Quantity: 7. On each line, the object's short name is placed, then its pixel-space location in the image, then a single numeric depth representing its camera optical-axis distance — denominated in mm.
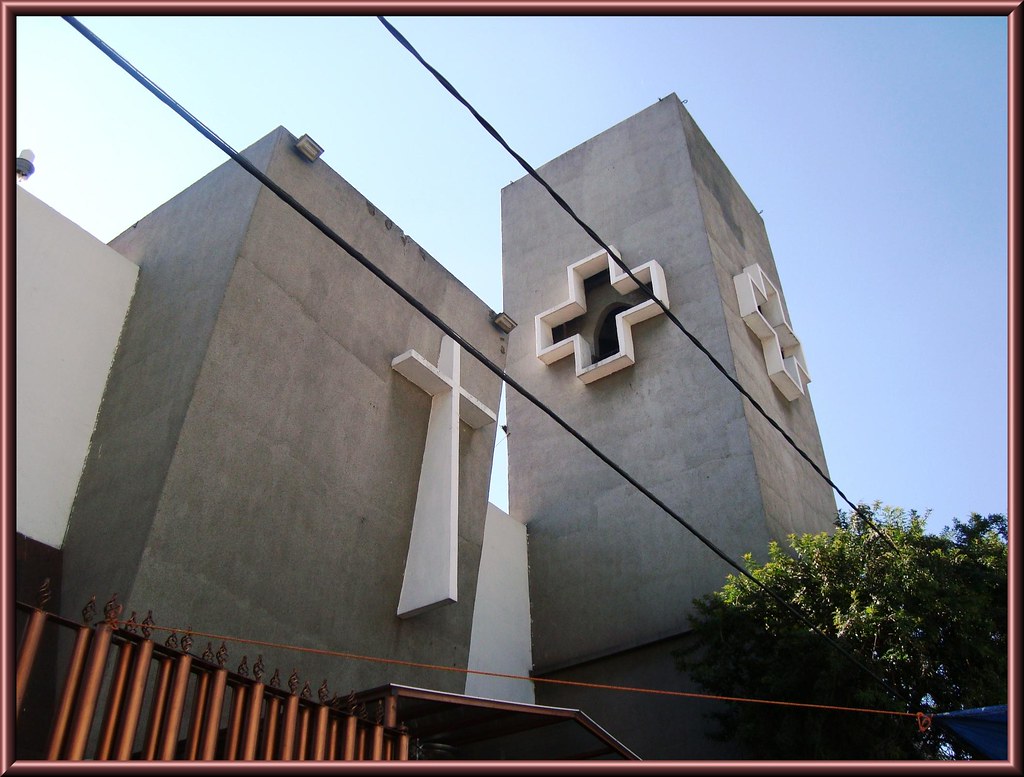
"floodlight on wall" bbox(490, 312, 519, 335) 11453
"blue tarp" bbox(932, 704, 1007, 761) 7000
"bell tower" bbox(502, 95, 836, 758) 11930
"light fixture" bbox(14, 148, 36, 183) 8844
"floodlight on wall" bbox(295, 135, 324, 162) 9297
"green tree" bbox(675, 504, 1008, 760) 8742
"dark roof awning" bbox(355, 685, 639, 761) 5586
